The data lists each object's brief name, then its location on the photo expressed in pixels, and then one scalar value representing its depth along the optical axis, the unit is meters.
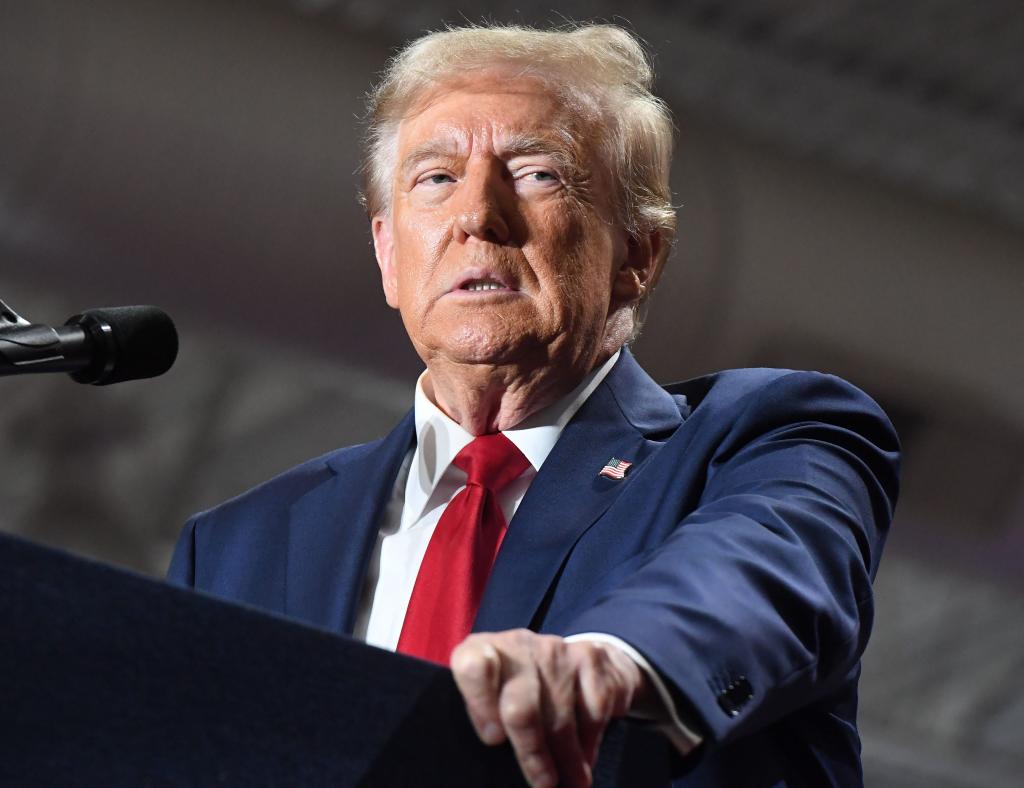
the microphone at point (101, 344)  2.43
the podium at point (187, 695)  1.97
